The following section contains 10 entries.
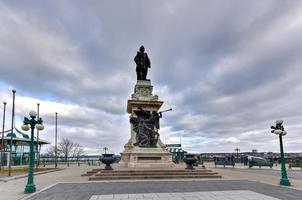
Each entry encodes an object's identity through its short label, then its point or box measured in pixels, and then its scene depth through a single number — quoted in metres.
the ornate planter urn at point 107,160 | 15.85
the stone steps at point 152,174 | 13.54
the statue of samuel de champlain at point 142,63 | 20.70
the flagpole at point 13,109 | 20.91
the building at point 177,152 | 31.20
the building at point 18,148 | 32.89
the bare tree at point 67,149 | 64.80
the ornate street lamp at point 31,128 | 9.79
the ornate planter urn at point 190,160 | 16.02
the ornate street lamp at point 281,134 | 11.38
